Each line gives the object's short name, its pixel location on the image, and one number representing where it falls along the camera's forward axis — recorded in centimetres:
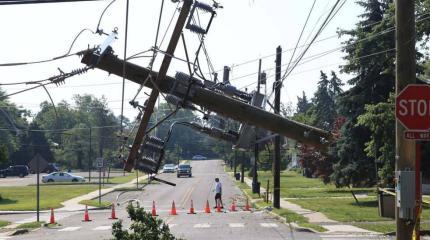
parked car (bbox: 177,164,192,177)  8056
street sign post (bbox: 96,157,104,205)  4097
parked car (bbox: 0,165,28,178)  9388
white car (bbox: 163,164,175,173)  9474
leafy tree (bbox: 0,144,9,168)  4478
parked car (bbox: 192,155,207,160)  17375
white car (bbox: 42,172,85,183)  7456
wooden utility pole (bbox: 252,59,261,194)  4548
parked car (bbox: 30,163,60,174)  10475
